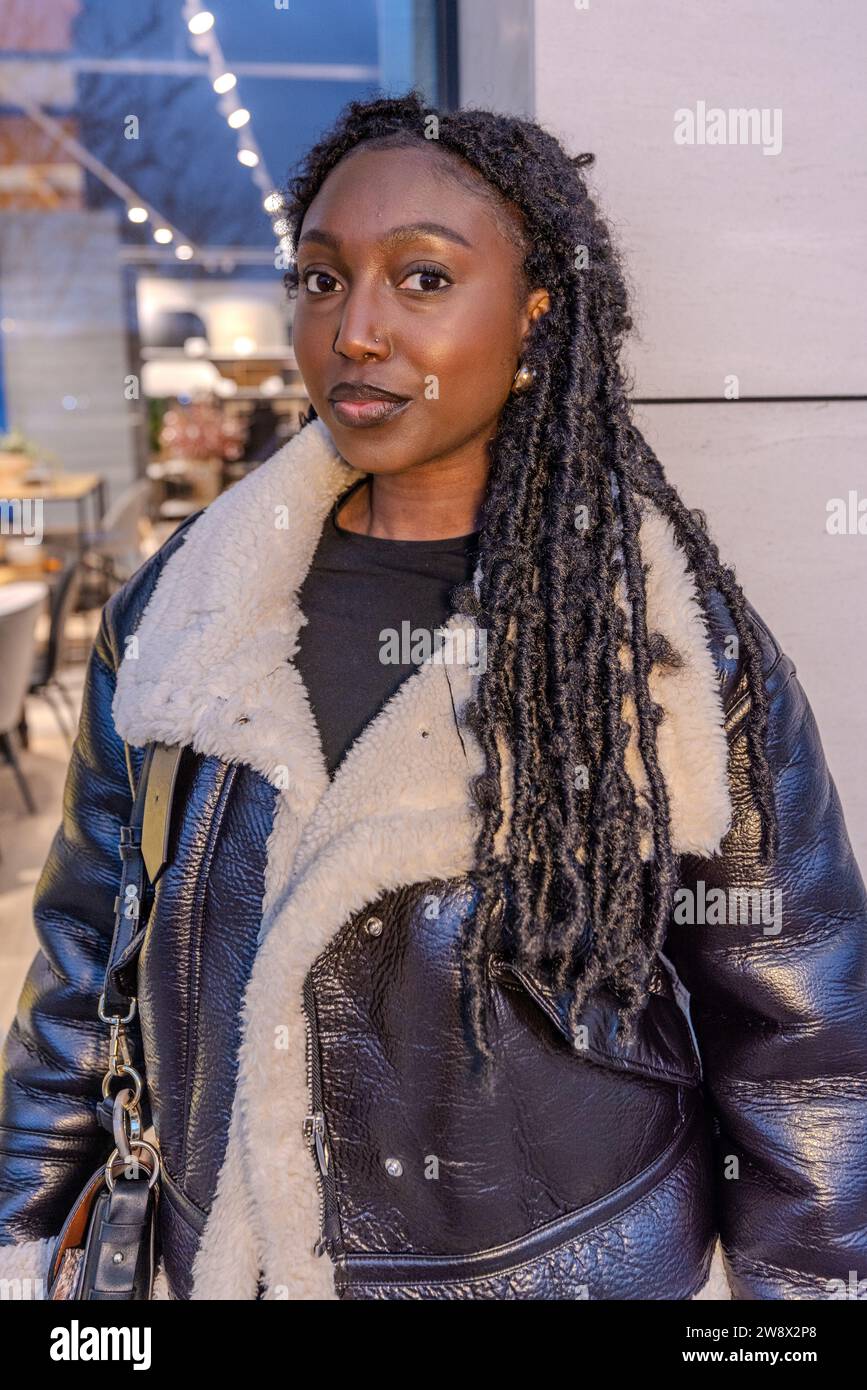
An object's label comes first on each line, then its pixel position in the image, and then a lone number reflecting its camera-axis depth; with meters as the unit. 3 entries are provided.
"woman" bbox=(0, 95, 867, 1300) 1.03
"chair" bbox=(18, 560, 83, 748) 5.23
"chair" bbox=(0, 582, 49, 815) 4.46
